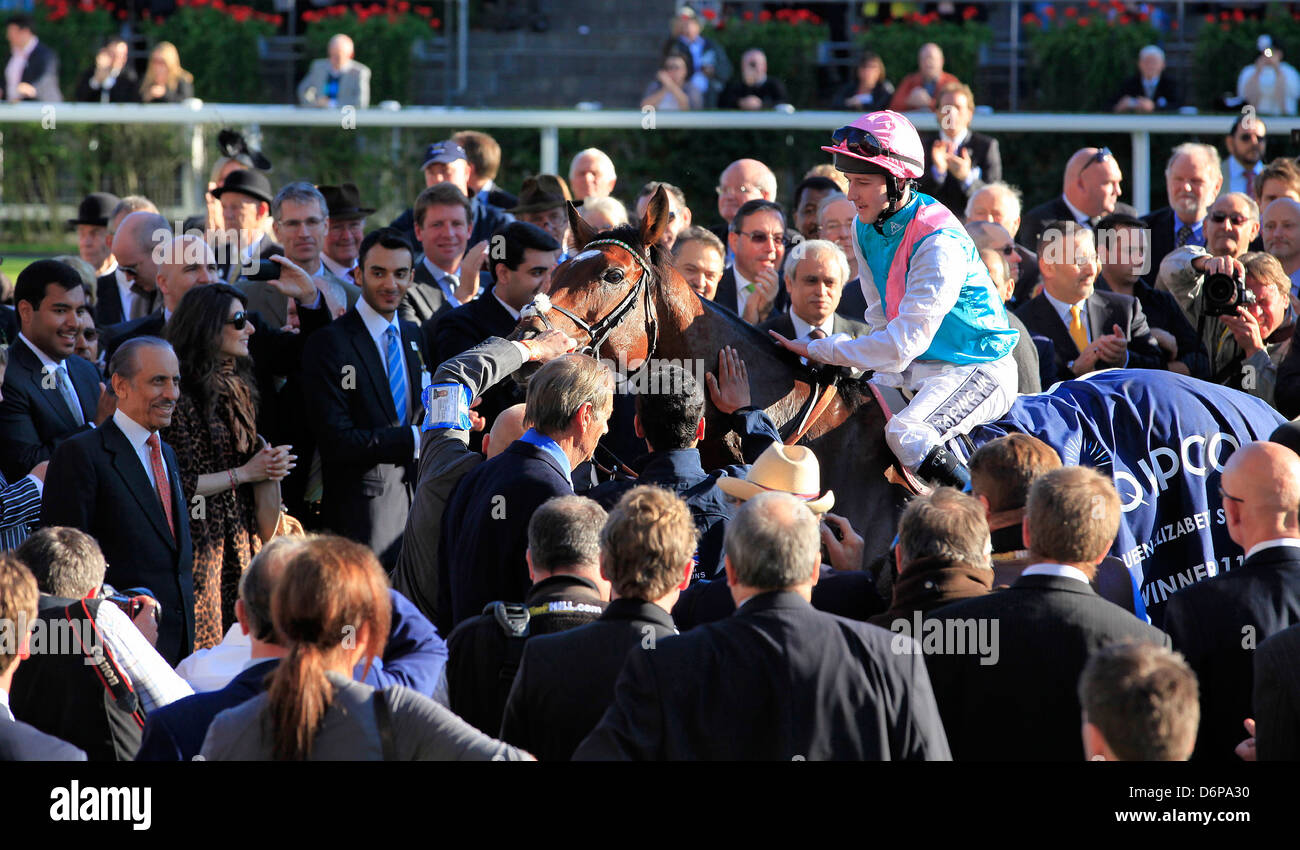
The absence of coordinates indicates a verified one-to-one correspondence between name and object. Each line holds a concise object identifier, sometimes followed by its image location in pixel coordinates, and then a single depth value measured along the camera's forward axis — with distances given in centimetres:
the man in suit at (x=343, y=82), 1211
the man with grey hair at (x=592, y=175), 850
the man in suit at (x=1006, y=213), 752
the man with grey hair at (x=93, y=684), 353
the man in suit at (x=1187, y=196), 812
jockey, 469
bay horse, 476
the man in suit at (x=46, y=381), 566
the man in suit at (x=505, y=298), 626
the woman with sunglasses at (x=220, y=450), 546
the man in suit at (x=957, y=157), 905
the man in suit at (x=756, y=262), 712
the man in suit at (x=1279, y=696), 305
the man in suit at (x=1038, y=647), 320
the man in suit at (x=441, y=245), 714
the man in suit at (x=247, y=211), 746
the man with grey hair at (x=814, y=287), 580
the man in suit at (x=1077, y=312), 635
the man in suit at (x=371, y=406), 606
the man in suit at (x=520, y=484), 397
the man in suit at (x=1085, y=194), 823
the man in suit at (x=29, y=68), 1302
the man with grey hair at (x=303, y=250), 668
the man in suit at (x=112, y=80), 1220
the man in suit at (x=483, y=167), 888
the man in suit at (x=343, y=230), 738
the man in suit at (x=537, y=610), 333
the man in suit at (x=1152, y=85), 1211
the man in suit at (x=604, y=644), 308
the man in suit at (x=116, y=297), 744
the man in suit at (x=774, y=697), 281
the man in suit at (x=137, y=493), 500
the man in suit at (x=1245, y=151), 900
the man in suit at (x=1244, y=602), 346
